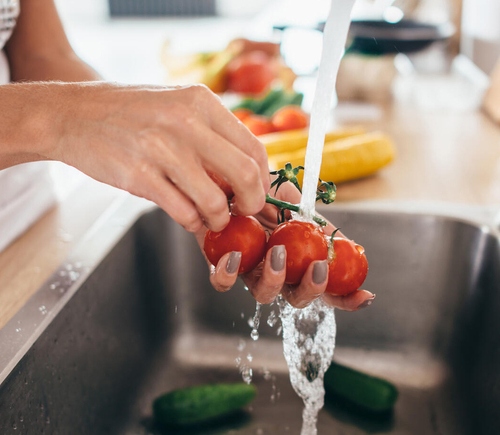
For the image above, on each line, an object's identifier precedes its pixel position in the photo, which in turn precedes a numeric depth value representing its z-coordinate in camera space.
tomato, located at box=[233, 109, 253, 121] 1.46
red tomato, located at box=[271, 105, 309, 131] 1.39
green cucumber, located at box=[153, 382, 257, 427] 0.87
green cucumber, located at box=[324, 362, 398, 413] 0.90
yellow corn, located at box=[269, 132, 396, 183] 1.16
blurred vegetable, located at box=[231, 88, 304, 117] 1.57
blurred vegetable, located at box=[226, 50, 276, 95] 1.86
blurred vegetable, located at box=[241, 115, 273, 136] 1.39
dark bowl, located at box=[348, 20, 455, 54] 1.72
